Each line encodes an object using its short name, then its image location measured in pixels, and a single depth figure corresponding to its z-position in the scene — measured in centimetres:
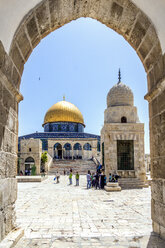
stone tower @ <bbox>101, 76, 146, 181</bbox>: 1434
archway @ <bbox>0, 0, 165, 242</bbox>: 386
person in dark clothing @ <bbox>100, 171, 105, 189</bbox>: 1329
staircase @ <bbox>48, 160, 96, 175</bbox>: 2842
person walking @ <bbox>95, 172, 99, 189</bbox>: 1355
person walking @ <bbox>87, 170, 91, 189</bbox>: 1359
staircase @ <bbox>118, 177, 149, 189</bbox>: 1363
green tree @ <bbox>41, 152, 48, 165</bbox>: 2882
